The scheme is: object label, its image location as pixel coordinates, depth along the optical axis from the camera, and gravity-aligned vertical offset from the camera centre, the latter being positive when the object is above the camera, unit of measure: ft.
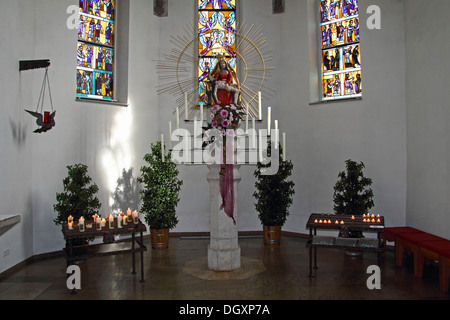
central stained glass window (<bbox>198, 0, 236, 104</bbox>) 29.50 +10.57
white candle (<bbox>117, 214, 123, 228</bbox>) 17.24 -2.76
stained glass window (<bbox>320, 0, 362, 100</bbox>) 26.20 +8.36
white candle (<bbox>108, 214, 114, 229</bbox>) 17.09 -2.76
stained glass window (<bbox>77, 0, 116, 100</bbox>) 25.59 +8.24
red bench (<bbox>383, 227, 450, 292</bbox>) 15.49 -3.99
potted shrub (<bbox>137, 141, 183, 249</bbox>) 23.88 -2.24
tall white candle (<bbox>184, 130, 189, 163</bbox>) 16.15 +0.73
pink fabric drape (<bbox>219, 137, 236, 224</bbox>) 17.87 -1.24
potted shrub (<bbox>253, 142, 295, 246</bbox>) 24.76 -2.57
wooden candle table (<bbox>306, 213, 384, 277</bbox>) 16.91 -3.22
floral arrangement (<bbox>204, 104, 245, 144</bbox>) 17.56 +2.25
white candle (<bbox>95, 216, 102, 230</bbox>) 16.63 -2.74
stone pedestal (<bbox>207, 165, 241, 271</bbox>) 18.47 -3.57
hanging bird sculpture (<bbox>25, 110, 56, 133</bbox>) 19.08 +2.15
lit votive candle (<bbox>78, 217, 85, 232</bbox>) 16.52 -2.84
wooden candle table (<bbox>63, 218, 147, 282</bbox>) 16.02 -3.44
